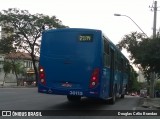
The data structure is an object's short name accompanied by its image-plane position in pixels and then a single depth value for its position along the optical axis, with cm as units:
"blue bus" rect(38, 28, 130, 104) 1802
